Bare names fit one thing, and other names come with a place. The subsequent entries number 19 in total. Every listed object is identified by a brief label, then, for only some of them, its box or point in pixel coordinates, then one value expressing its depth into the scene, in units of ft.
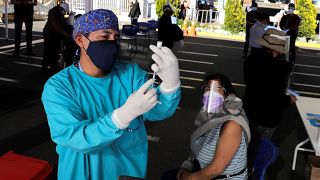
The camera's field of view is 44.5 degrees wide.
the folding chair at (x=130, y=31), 36.88
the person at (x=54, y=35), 26.07
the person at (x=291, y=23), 35.83
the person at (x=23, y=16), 31.00
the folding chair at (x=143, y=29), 42.37
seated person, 7.47
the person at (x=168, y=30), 26.81
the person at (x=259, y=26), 28.00
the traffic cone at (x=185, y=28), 57.62
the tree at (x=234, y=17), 58.54
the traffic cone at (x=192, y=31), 56.95
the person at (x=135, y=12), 50.65
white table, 10.67
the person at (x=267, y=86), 11.64
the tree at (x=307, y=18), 56.61
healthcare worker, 5.35
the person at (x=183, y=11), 64.23
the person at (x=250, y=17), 36.70
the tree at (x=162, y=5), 63.93
